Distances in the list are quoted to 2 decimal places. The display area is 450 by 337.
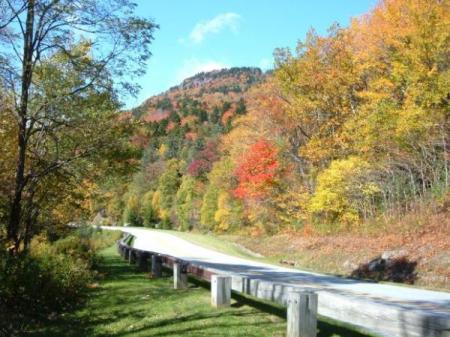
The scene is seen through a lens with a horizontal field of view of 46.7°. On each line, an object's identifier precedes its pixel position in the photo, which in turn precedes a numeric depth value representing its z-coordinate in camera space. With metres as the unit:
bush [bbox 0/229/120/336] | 9.55
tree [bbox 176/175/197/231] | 80.12
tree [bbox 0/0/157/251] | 11.66
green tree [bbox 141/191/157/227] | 96.00
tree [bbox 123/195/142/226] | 101.19
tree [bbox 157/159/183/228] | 94.06
